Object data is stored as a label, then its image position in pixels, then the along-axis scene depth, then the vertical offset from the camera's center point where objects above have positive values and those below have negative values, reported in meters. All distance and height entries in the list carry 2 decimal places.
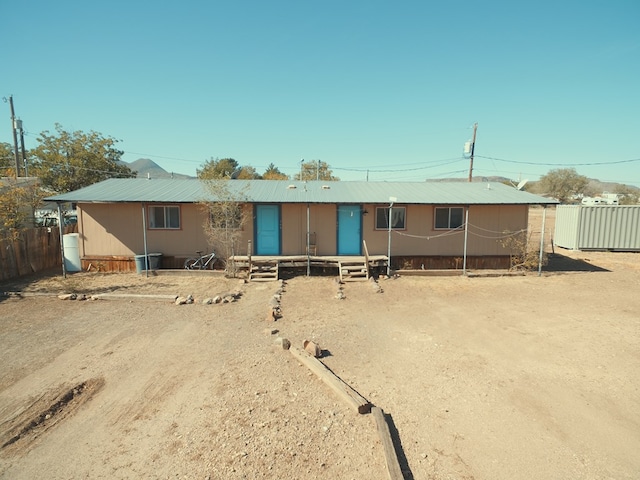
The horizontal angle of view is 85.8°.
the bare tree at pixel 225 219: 11.92 -0.30
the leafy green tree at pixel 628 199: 39.18 +1.24
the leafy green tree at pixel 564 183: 58.31 +4.52
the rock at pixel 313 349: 5.77 -2.34
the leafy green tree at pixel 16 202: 11.00 +0.36
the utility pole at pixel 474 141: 24.45 +4.90
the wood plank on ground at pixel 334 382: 4.26 -2.38
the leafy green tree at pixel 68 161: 22.44 +3.37
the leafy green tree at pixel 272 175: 41.34 +5.02
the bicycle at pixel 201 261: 12.73 -1.86
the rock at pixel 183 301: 8.84 -2.30
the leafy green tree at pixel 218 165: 42.06 +6.13
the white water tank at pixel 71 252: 12.63 -1.48
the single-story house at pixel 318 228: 12.85 -0.65
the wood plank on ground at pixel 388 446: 3.17 -2.41
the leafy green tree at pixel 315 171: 43.09 +5.08
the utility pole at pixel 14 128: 21.75 +5.41
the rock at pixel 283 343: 6.10 -2.36
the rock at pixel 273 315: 7.65 -2.35
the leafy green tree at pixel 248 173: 45.09 +5.16
